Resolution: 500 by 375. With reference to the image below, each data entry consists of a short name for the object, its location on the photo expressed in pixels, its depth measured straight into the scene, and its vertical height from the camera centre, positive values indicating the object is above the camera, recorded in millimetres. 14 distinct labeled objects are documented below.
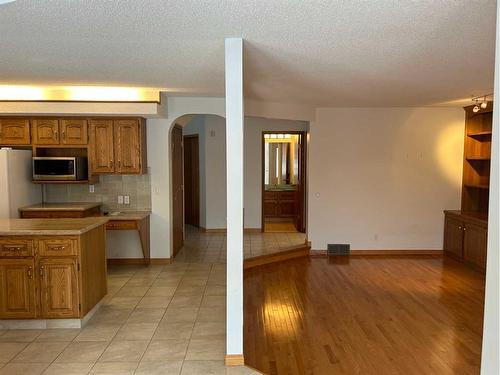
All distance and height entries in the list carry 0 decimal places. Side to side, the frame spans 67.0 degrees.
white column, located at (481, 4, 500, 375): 1647 -425
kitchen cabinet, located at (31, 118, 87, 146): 5297 +565
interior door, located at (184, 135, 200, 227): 8758 -218
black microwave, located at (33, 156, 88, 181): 5258 +45
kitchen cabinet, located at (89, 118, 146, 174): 5359 +357
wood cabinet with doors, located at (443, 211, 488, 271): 5699 -1109
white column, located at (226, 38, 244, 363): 2781 +20
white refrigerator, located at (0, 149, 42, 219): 4777 -137
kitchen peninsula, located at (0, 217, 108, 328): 3418 -954
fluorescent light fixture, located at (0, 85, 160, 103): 5012 +1044
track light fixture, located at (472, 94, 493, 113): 5496 +1056
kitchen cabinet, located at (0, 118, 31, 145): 5285 +538
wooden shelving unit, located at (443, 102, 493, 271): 6082 -337
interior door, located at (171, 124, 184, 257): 6168 -331
